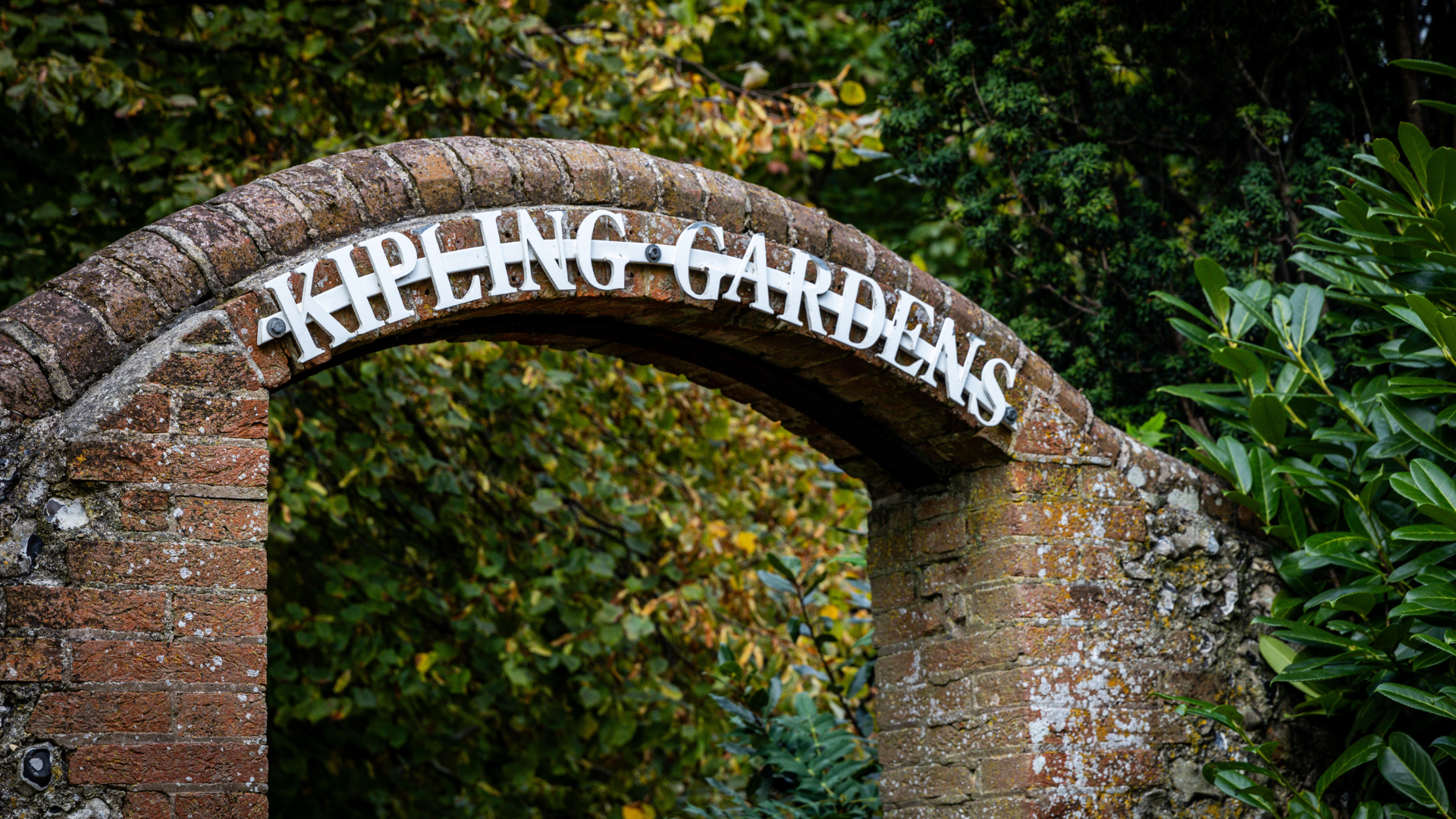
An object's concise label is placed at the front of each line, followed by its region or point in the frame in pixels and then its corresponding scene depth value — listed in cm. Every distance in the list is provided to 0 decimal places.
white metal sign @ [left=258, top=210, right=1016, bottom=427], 267
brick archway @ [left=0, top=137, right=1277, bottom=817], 239
